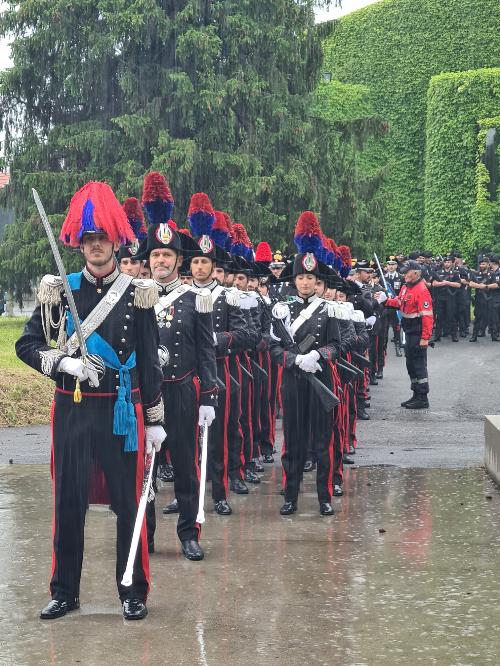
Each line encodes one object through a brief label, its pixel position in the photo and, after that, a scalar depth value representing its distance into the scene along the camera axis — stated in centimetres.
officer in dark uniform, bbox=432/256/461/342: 2903
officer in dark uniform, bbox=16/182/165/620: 628
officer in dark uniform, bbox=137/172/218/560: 788
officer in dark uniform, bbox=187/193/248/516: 898
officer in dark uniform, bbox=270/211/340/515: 917
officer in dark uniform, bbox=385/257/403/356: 2438
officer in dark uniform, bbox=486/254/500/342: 2908
